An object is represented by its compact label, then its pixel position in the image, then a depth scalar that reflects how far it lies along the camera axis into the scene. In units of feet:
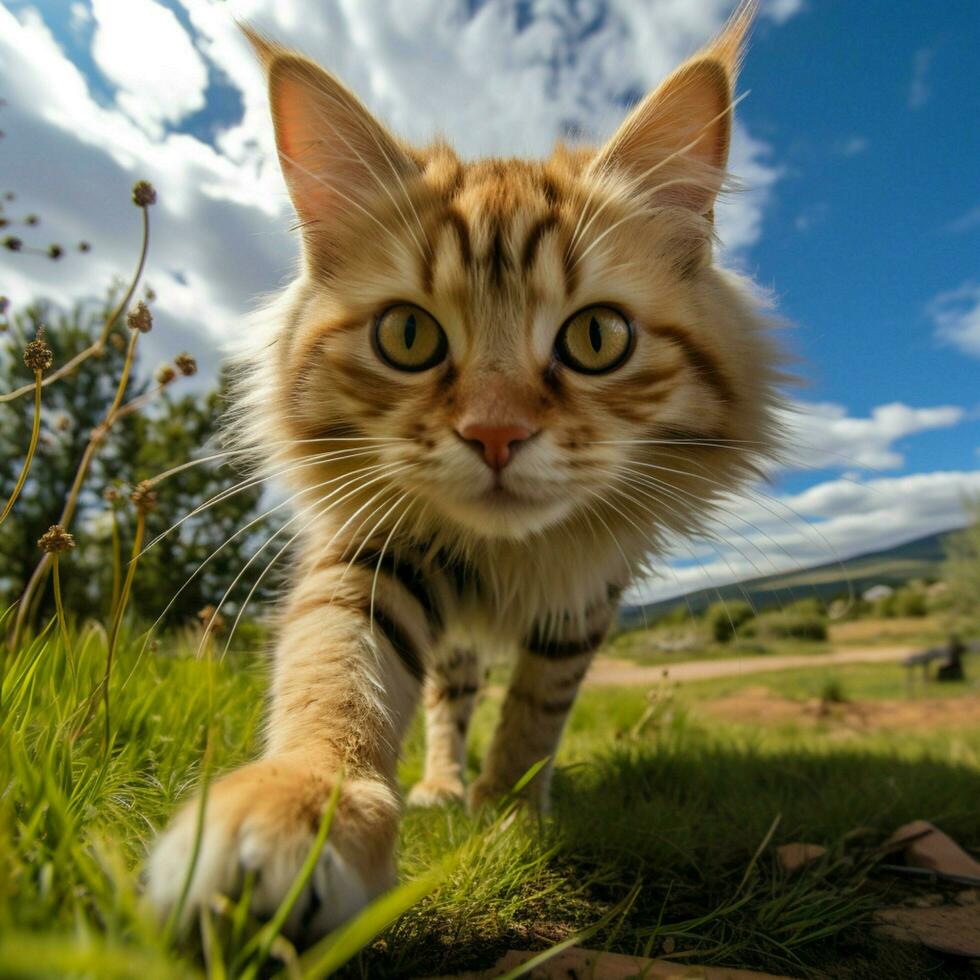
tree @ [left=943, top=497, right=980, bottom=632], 21.89
